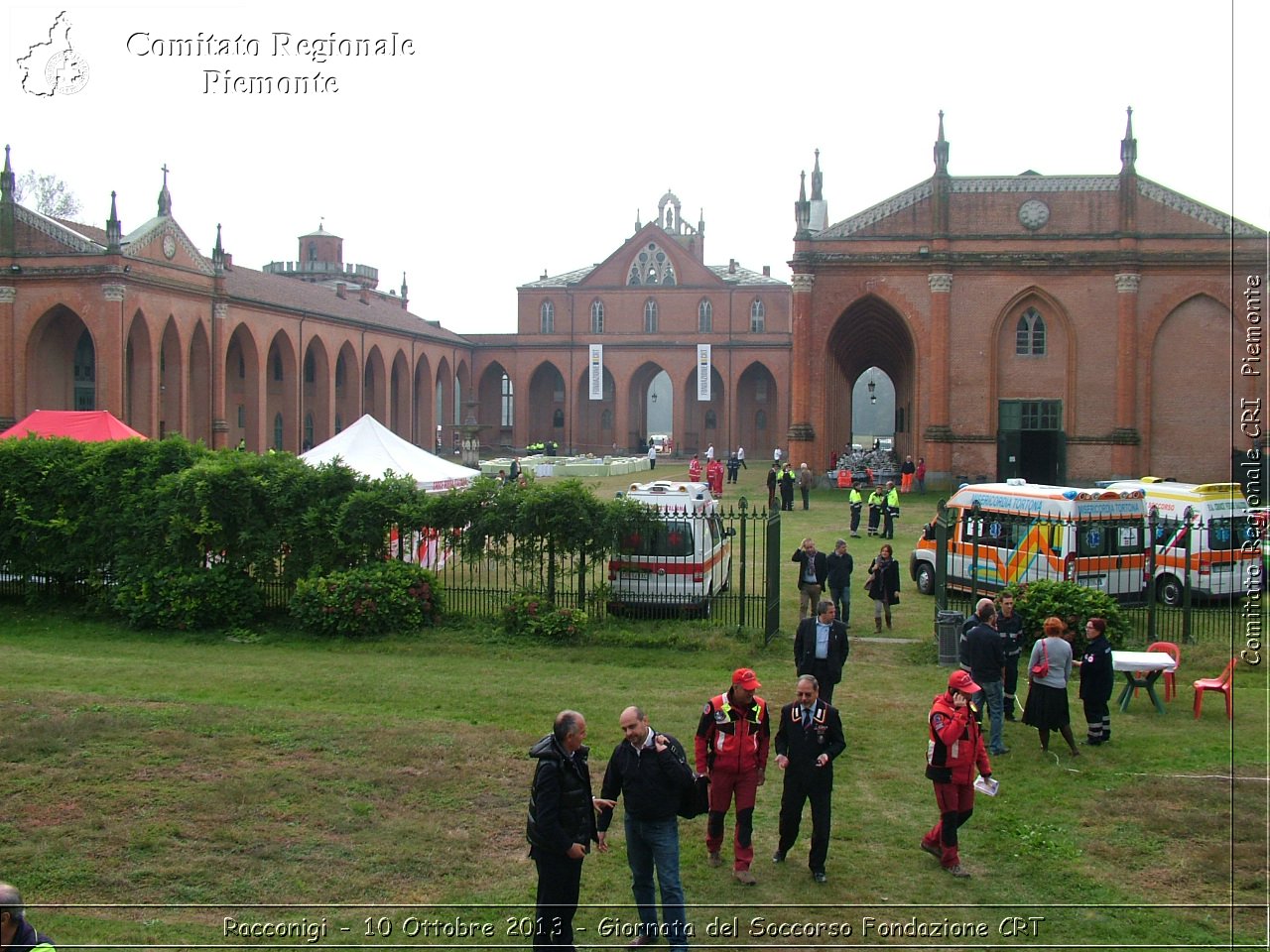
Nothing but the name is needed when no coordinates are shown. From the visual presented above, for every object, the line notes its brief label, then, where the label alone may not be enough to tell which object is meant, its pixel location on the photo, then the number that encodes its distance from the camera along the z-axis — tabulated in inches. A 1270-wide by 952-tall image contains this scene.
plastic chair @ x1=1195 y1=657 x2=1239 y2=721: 441.7
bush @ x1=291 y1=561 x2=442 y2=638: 610.2
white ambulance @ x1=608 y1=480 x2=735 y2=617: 613.6
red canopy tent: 940.0
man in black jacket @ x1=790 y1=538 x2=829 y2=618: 581.6
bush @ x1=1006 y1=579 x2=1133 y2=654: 528.7
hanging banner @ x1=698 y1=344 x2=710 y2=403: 2534.4
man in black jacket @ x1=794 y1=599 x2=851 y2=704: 401.4
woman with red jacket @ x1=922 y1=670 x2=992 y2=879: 296.0
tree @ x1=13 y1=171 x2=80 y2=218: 2192.4
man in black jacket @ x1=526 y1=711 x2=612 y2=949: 237.8
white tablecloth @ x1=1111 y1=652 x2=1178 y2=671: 448.1
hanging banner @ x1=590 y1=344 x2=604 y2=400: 2645.2
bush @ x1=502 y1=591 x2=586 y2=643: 594.9
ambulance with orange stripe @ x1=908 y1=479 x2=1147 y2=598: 641.6
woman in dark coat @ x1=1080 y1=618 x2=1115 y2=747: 405.7
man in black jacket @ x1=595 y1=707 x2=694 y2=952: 251.8
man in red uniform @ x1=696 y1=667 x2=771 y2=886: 290.2
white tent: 957.8
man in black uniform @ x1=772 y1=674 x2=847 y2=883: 290.4
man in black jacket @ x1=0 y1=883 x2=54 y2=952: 186.5
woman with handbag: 390.0
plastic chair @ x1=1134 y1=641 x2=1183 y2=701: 481.1
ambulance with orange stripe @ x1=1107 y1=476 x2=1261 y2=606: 655.1
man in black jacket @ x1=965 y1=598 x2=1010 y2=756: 391.9
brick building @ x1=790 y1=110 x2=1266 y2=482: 1433.3
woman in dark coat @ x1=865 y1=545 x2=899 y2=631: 609.0
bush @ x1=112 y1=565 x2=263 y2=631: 629.3
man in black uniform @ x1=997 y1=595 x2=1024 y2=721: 421.7
